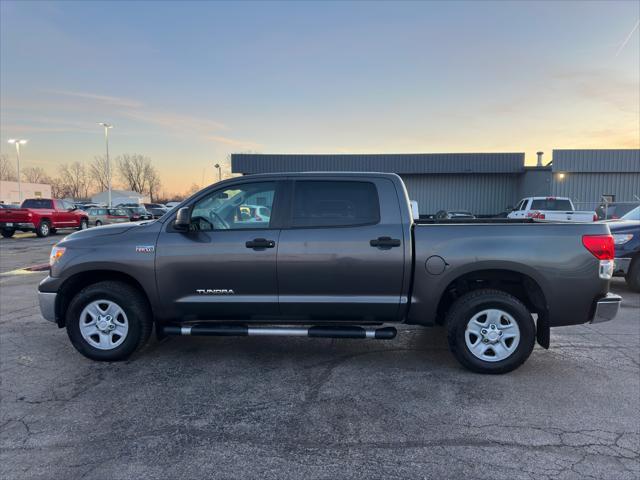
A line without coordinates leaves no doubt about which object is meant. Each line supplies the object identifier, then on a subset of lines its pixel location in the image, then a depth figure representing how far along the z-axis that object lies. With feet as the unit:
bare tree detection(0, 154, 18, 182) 342.36
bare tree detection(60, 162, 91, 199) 375.92
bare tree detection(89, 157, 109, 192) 360.89
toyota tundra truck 12.80
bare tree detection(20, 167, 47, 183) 374.92
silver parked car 83.61
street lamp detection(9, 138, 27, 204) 142.72
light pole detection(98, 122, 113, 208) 139.56
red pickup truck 64.34
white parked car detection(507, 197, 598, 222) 51.65
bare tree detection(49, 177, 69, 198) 370.73
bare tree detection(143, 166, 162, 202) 361.92
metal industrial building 83.56
